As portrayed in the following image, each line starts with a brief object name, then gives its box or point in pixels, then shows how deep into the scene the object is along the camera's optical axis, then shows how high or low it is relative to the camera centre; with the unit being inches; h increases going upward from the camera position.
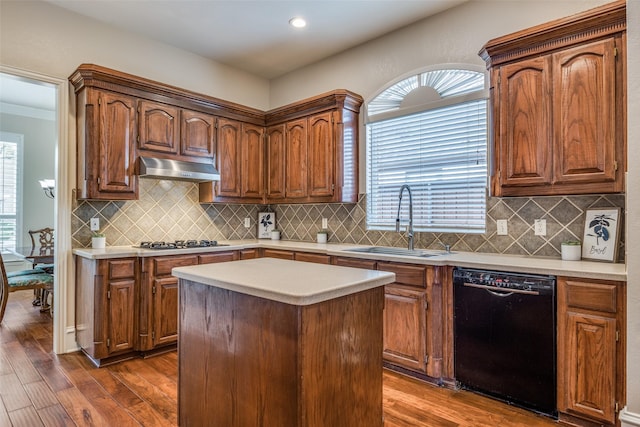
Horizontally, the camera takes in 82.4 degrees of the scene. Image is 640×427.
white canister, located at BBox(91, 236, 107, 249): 127.6 -9.8
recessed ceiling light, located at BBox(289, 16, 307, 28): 132.5 +71.0
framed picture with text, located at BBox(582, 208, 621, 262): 91.4 -5.1
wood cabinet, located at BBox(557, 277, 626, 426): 76.6 -29.4
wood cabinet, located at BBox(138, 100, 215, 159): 134.7 +32.5
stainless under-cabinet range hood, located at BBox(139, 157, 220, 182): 130.1 +16.7
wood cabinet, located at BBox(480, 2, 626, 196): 85.5 +27.5
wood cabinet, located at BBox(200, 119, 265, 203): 158.9 +22.3
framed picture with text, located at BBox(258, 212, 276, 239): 185.5 -4.5
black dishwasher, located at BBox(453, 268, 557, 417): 85.2 -30.3
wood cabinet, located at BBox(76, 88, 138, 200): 121.8 +23.7
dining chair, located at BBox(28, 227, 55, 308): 178.4 -25.6
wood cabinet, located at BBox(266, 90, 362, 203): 145.1 +27.4
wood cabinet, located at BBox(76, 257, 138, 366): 114.8 -29.8
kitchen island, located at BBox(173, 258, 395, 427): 54.7 -22.2
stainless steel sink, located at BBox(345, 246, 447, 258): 116.1 -12.6
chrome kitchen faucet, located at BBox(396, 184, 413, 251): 125.8 -3.0
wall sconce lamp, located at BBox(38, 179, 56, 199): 208.6 +16.8
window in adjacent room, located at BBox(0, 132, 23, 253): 229.9 +17.1
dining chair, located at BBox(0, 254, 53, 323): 143.5 -28.6
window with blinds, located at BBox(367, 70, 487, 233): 120.2 +22.7
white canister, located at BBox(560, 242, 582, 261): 96.4 -9.6
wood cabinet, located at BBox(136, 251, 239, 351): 122.3 -30.2
